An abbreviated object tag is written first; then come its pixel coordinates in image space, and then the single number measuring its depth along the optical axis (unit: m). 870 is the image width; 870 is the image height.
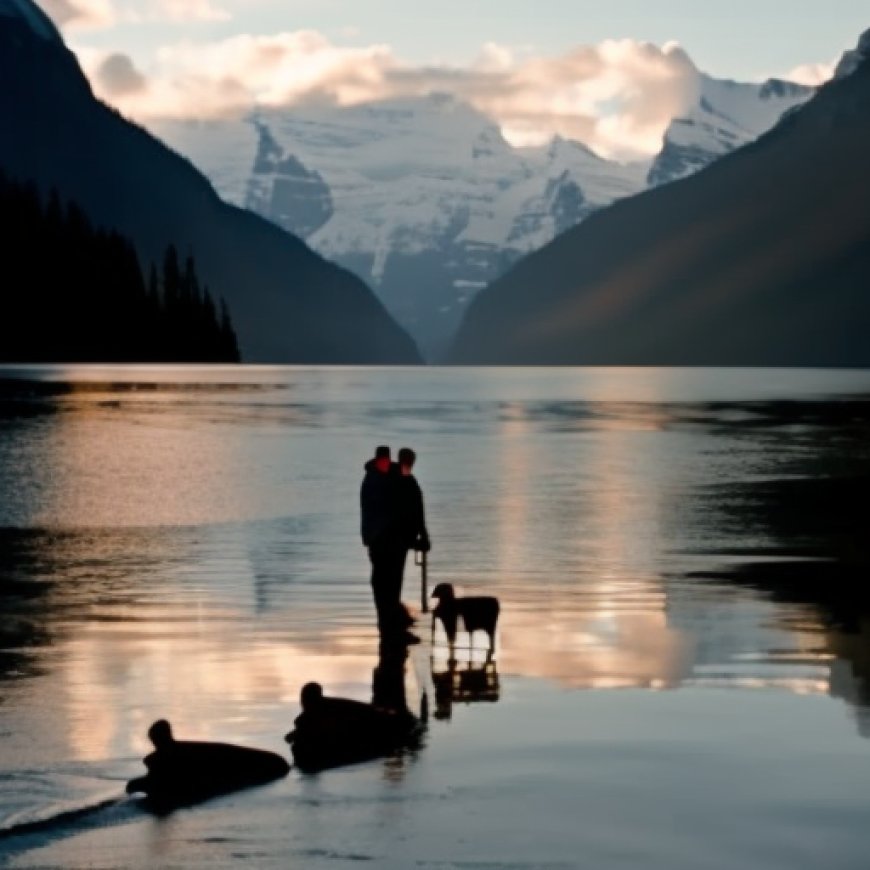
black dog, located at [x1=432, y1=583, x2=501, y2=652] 24.59
